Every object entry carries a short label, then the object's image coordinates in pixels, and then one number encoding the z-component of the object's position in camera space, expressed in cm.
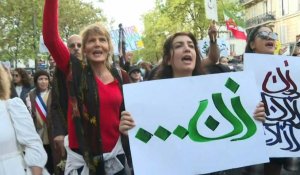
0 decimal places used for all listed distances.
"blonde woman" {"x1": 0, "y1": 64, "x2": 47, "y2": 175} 299
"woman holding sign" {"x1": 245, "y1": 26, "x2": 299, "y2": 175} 404
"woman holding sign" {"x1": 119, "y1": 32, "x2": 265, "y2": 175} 322
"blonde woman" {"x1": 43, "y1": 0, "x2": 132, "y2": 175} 311
